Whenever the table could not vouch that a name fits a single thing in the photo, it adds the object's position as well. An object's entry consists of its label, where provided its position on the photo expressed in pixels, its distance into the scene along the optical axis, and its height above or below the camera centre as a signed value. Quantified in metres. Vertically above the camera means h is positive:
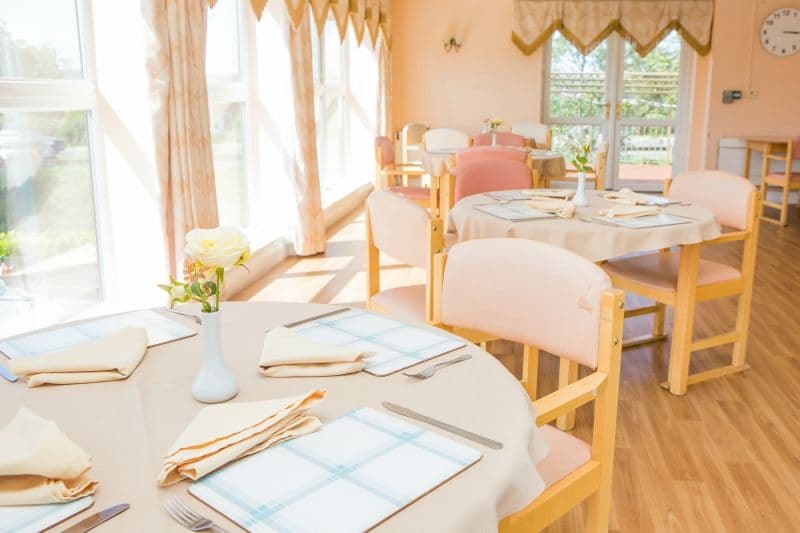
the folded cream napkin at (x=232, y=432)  0.94 -0.44
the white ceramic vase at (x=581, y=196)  3.16 -0.36
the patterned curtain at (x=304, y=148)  5.04 -0.24
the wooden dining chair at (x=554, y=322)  1.41 -0.46
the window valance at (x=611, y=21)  8.44 +1.04
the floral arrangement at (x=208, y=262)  1.12 -0.22
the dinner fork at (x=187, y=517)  0.84 -0.46
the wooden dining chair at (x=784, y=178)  6.65 -0.61
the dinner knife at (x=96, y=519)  0.83 -0.46
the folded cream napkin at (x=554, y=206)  2.97 -0.38
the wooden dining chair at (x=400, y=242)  2.32 -0.43
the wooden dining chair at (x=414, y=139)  8.17 -0.29
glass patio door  8.84 +0.10
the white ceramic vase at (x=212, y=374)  1.16 -0.41
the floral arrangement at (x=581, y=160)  3.11 -0.20
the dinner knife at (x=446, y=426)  1.03 -0.45
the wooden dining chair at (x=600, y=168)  5.08 -0.38
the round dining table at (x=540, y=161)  5.50 -0.37
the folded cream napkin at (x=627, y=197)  3.24 -0.38
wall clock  8.00 +0.85
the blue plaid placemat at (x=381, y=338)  1.34 -0.44
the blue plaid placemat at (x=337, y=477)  0.86 -0.46
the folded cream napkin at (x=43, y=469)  0.88 -0.43
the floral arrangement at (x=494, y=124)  5.83 -0.09
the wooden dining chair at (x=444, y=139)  6.84 -0.24
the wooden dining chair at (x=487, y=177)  3.89 -0.34
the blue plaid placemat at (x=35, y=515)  0.83 -0.46
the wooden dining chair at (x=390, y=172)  5.48 -0.46
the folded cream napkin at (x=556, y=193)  3.40 -0.37
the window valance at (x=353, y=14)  4.93 +0.87
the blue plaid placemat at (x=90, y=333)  1.42 -0.44
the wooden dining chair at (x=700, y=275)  2.98 -0.69
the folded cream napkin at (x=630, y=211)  2.93 -0.39
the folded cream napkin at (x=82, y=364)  1.24 -0.42
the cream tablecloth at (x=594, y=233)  2.72 -0.45
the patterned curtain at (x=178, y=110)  3.16 +0.02
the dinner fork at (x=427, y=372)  1.26 -0.44
